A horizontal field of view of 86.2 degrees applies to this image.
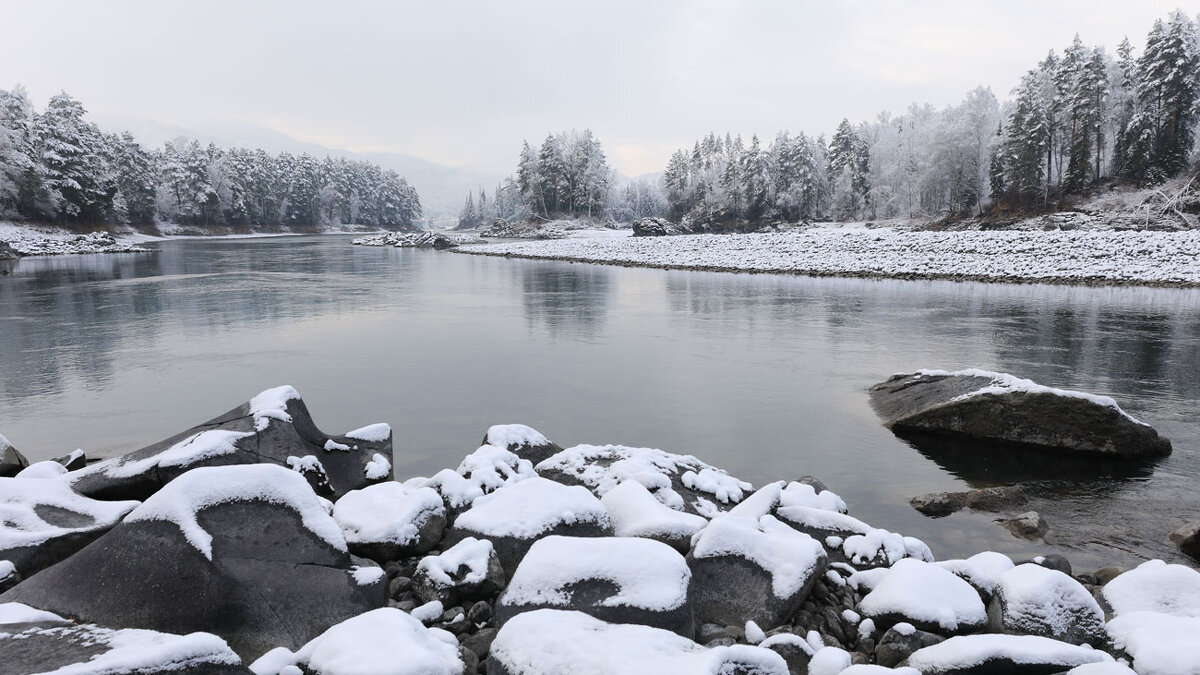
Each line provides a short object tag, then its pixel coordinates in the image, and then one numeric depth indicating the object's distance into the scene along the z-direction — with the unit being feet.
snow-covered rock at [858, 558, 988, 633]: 16.20
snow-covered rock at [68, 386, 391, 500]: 21.88
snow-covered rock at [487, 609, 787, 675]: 12.43
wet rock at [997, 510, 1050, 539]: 24.40
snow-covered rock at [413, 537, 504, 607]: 17.43
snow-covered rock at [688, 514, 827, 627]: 17.13
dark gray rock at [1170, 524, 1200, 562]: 22.85
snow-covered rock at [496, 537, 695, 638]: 14.84
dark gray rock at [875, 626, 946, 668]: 15.57
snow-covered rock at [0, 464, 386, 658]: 14.64
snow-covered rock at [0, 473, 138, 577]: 17.62
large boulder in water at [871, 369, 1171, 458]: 32.14
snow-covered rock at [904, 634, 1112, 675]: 13.41
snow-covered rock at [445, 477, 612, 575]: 19.20
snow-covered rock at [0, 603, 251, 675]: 10.50
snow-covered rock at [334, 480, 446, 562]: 19.69
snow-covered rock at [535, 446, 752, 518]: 24.72
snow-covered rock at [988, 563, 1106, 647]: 15.48
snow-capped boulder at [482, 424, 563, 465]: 29.22
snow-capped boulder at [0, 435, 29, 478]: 25.94
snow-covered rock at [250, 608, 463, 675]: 12.50
